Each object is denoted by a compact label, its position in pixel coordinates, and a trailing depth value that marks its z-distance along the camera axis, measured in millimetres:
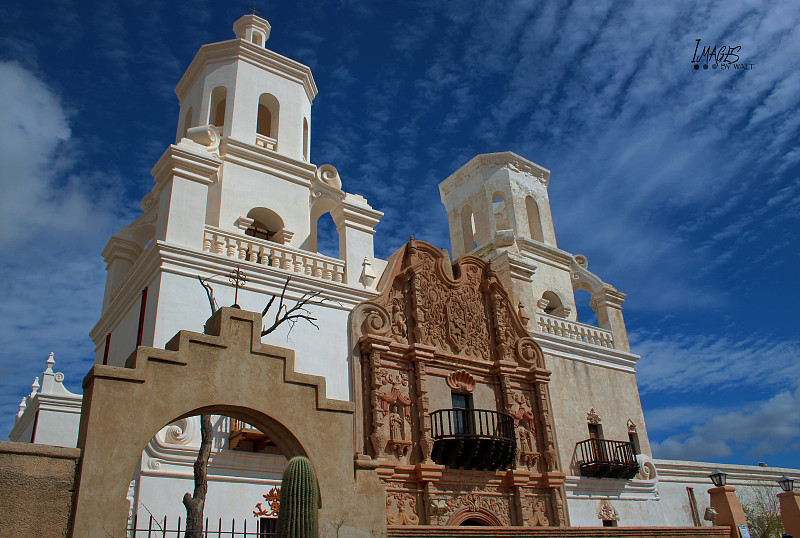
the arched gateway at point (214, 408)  7242
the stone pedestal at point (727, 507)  14422
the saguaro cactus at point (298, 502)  7363
